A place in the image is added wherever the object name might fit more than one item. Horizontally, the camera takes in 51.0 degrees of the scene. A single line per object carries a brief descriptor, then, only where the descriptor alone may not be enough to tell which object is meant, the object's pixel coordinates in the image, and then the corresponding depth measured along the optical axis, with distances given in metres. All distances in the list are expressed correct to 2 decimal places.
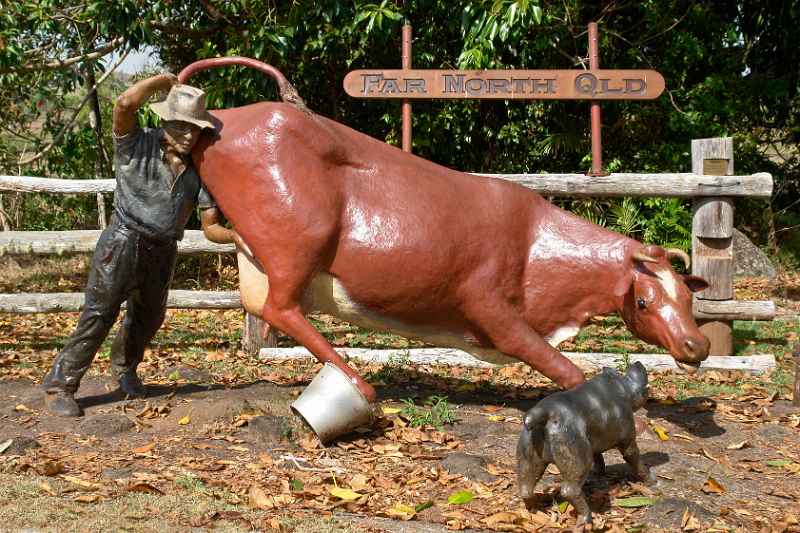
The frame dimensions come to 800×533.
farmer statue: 4.53
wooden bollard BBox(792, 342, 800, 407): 5.41
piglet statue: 3.41
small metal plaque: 6.77
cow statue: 4.53
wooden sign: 6.69
